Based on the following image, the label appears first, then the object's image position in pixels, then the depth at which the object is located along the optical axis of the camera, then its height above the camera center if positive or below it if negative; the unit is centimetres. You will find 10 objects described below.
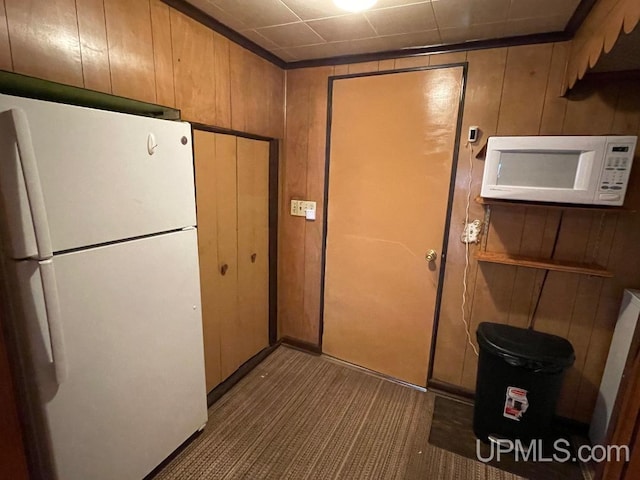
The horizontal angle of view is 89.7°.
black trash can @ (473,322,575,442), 171 -106
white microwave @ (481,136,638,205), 148 +8
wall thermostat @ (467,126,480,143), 197 +30
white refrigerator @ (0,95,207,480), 101 -43
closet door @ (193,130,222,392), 189 -46
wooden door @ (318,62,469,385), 201 -3
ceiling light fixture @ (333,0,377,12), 149 +81
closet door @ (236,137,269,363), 227 -52
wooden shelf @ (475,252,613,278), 170 -43
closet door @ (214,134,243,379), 204 -50
